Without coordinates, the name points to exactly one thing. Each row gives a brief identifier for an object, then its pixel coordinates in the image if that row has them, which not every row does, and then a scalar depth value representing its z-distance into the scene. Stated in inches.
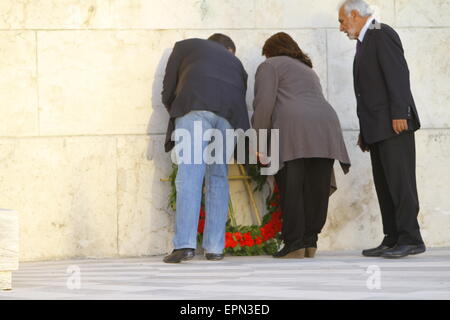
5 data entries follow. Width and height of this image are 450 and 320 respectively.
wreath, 676.1
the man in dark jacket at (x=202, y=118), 631.8
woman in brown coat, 641.6
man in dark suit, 613.6
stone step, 471.8
